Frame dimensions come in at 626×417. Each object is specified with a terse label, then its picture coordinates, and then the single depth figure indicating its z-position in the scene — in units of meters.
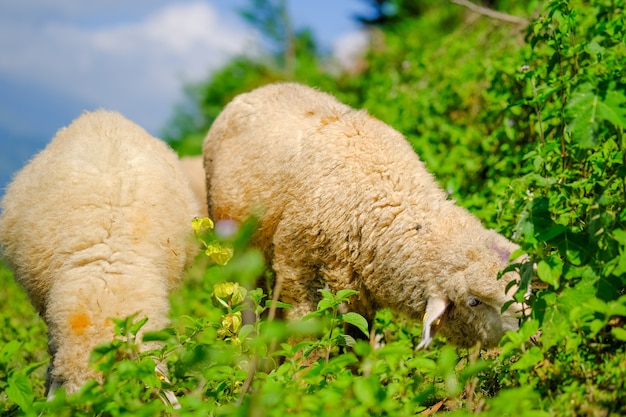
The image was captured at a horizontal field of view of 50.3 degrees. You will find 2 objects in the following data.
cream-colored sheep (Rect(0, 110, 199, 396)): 3.81
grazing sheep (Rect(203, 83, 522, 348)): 3.89
